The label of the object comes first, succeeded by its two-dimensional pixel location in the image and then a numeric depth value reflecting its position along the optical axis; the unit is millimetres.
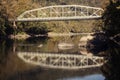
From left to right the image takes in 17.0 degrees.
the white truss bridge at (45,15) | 105125
